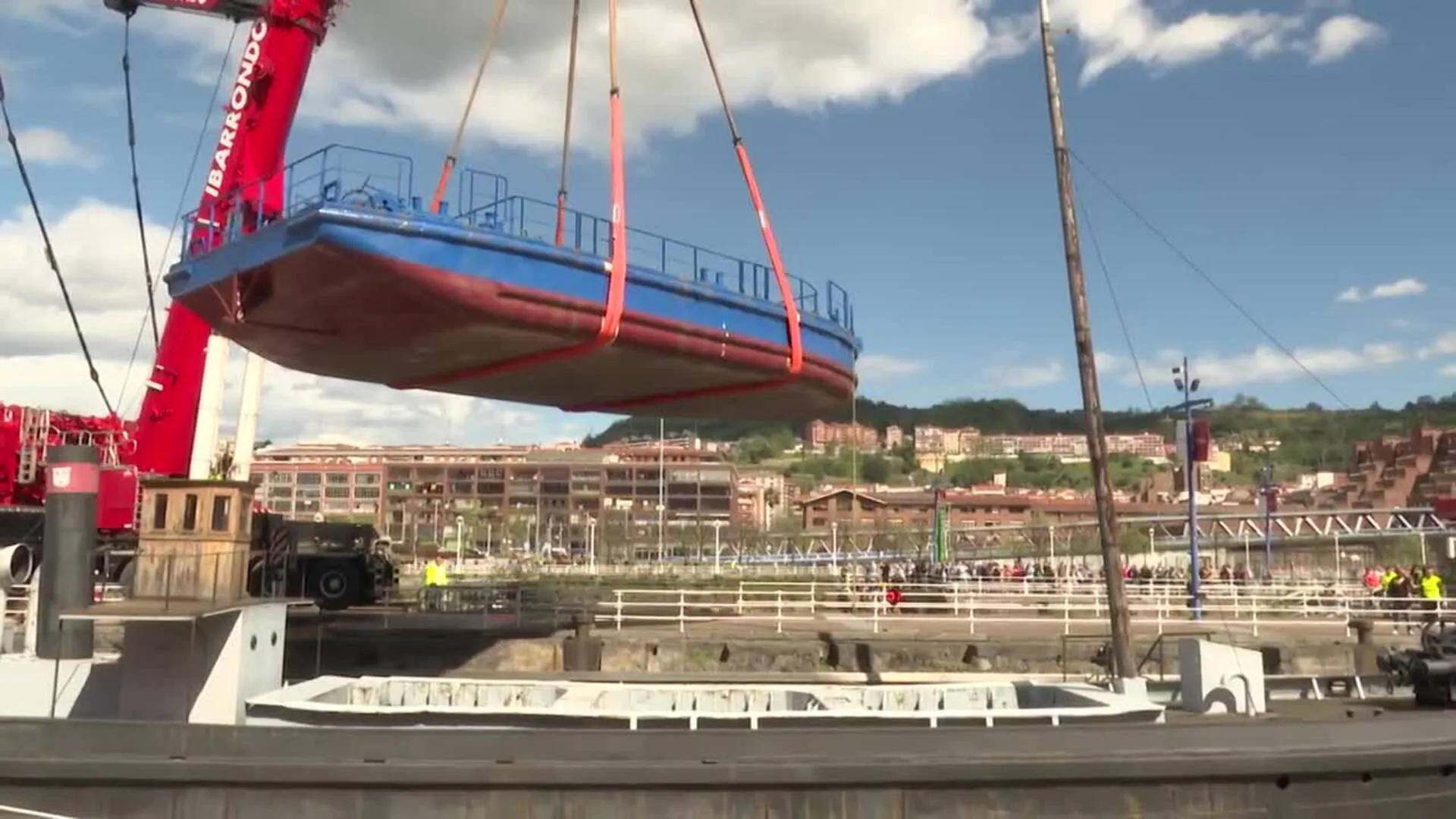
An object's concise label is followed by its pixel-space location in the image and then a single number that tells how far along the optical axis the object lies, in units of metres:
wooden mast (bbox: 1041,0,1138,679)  12.76
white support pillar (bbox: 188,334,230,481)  23.08
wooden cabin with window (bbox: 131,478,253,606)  11.34
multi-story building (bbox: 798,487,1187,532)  160.12
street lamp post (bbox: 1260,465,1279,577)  43.16
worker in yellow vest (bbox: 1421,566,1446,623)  24.39
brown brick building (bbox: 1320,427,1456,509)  130.00
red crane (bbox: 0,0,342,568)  21.81
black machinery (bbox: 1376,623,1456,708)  10.87
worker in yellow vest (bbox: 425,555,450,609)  28.39
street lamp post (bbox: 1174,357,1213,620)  24.62
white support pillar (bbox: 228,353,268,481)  27.50
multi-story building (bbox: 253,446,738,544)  146.00
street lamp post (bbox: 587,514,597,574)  75.44
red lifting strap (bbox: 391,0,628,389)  13.59
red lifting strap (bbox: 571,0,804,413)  15.77
